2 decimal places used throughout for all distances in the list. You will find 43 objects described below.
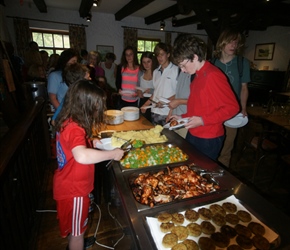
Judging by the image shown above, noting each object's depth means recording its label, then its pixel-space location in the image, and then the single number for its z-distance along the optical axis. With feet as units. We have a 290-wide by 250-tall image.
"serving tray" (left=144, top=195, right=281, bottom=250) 2.44
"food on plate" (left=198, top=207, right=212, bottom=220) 2.89
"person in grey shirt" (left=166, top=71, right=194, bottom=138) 6.22
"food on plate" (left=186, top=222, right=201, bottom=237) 2.68
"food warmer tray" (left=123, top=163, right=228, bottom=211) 3.08
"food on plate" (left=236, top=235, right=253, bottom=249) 2.43
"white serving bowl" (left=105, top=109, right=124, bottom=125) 6.86
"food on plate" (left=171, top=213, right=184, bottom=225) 2.82
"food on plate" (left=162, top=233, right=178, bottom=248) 2.47
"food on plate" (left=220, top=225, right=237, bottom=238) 2.61
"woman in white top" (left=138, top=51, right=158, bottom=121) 8.80
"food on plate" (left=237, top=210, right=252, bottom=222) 2.81
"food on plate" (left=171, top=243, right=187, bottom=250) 2.43
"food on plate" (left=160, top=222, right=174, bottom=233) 2.66
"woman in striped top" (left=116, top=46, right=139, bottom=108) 9.87
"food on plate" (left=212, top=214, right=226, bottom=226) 2.81
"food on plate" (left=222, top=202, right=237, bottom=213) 2.98
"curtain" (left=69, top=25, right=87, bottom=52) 22.52
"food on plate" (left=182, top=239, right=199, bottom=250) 2.48
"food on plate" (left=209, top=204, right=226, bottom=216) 2.96
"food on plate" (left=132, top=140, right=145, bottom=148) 4.93
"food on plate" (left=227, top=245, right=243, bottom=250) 2.41
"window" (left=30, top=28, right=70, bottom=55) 22.02
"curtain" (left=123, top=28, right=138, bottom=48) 24.79
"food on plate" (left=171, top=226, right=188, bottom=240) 2.63
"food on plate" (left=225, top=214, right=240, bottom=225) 2.82
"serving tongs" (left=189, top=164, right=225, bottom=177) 3.76
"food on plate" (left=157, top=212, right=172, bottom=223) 2.81
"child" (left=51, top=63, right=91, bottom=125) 6.08
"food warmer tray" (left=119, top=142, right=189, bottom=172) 4.04
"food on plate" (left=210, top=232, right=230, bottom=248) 2.48
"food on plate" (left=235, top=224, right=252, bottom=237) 2.60
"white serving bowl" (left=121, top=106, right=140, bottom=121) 7.37
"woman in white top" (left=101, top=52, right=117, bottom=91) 15.91
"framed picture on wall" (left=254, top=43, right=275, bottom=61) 24.03
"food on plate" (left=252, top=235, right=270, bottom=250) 2.38
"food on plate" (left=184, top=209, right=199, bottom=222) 2.87
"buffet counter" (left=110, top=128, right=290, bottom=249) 2.49
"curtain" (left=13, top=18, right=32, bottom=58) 20.22
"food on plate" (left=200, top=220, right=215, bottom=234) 2.71
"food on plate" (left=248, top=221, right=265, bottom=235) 2.58
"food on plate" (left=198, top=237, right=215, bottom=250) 2.45
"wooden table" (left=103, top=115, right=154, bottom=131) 6.53
